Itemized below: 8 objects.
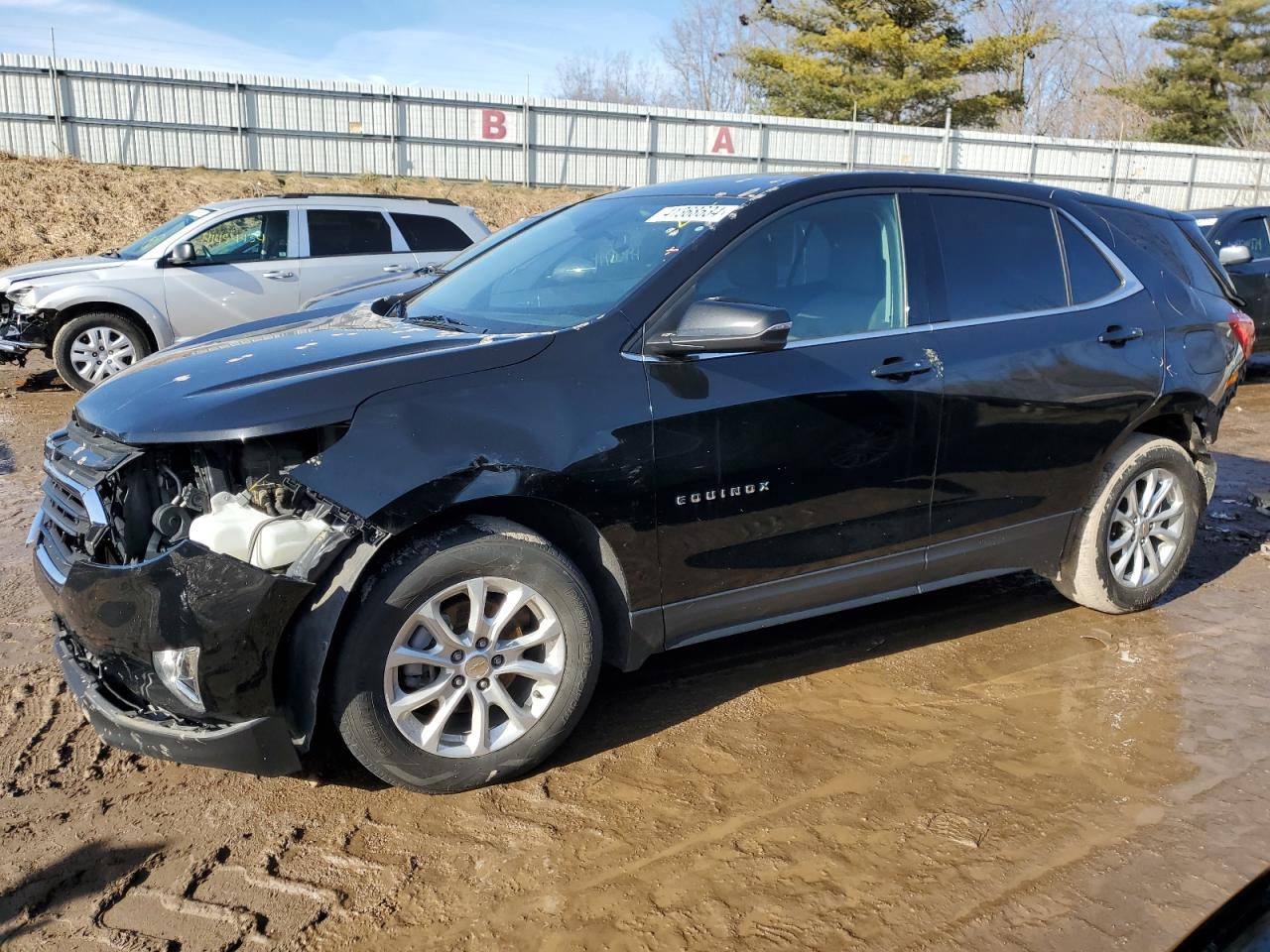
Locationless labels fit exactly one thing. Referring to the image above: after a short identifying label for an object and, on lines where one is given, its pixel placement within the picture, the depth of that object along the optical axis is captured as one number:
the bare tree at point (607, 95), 52.12
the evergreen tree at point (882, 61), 32.72
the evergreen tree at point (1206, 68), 38.47
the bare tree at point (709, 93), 49.47
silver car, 9.32
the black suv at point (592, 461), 2.84
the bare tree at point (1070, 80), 47.50
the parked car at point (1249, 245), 10.87
